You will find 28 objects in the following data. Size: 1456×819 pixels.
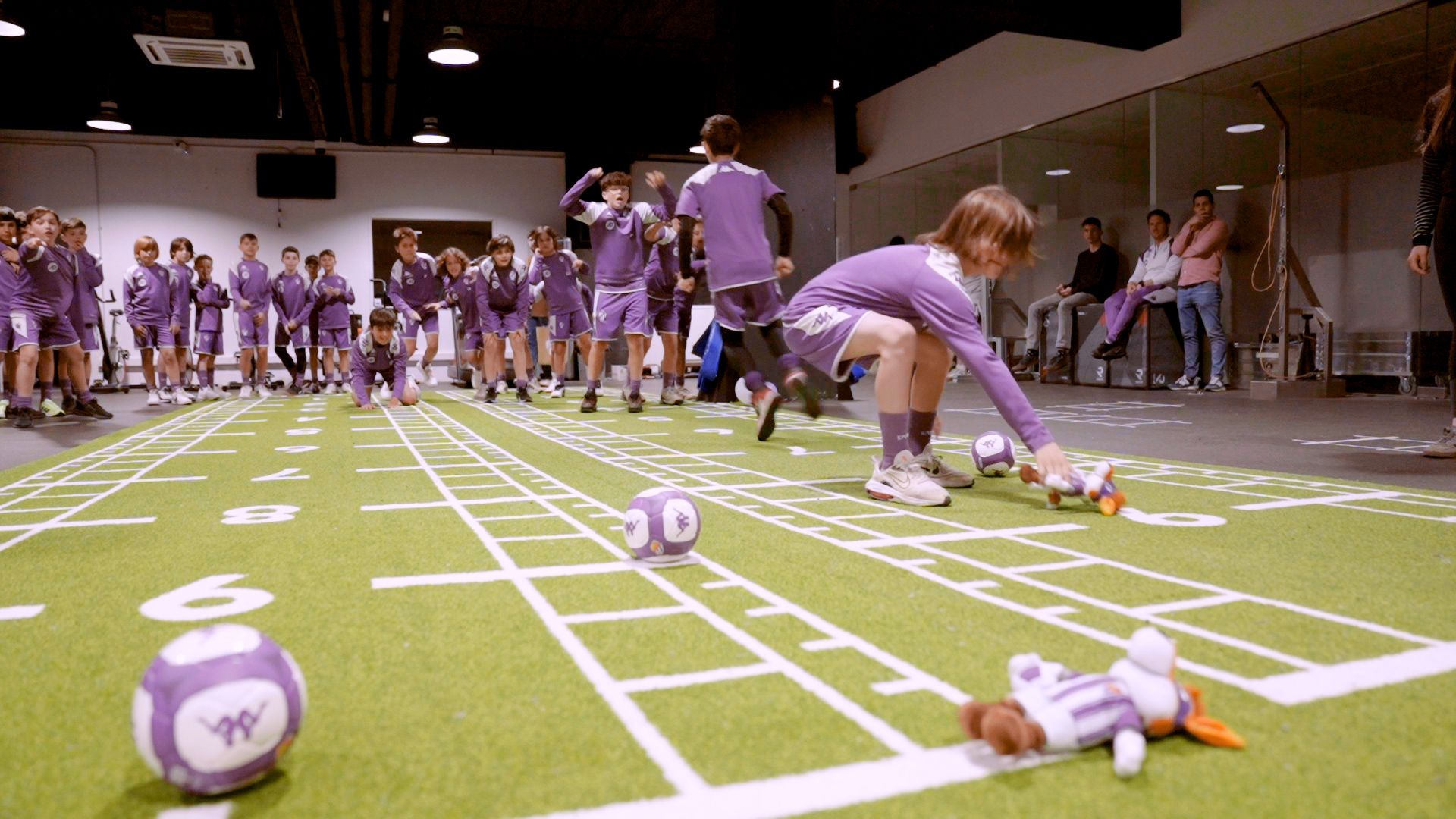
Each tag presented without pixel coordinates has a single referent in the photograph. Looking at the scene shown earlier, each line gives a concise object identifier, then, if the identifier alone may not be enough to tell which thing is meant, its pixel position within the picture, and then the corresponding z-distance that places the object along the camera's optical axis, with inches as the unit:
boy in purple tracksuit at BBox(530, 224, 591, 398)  348.8
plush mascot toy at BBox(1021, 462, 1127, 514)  108.5
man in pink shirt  368.5
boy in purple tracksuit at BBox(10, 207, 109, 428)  263.6
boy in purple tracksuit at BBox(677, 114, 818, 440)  211.3
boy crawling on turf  306.8
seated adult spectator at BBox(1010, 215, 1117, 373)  440.5
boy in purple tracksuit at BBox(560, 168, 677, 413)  294.7
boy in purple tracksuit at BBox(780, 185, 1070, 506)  111.0
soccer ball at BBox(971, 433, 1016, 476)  145.2
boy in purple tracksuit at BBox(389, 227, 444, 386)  405.4
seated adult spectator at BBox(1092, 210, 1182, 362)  391.2
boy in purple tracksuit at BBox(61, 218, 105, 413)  306.7
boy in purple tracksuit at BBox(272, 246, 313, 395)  454.6
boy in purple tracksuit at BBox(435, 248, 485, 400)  410.3
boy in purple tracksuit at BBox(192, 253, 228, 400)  406.9
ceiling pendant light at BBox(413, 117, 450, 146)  554.3
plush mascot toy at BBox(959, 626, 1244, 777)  44.6
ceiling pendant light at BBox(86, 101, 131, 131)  506.3
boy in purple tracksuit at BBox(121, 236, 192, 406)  366.6
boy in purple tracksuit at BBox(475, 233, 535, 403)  347.3
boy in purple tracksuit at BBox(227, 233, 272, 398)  433.4
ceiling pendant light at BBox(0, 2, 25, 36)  361.1
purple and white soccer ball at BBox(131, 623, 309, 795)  42.4
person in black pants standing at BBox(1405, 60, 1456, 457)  151.2
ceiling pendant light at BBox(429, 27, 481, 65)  392.5
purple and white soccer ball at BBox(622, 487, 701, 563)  85.9
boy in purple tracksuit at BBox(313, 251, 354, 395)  438.6
